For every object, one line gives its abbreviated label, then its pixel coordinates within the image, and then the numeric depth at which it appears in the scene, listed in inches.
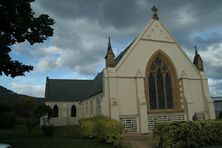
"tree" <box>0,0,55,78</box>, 364.0
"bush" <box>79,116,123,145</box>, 512.4
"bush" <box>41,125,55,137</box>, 649.4
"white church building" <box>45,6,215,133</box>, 661.6
